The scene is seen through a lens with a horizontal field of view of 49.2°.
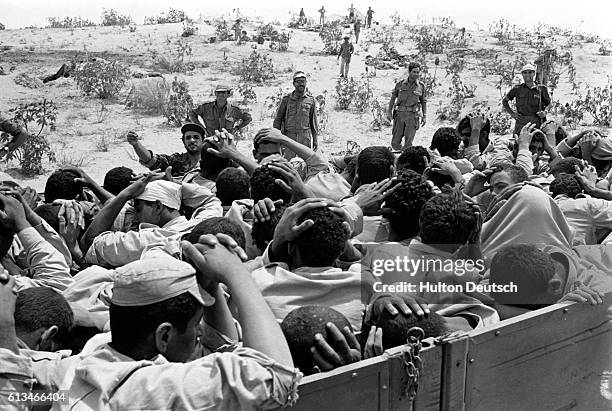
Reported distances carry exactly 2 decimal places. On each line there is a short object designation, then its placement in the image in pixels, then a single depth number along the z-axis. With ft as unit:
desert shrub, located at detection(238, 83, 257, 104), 51.65
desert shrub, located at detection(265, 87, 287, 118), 49.96
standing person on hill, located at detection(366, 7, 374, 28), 93.45
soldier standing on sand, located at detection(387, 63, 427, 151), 33.37
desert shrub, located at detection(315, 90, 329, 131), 46.41
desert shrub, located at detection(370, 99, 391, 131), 47.01
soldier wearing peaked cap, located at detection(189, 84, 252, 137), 28.07
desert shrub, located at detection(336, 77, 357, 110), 51.57
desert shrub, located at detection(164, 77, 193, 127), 45.16
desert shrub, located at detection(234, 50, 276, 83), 59.16
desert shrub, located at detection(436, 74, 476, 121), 49.95
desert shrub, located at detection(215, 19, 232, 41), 77.30
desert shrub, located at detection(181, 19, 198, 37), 79.41
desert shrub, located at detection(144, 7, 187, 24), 96.12
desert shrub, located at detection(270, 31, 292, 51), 73.67
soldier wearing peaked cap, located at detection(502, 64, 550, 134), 30.96
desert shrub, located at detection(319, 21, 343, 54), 73.30
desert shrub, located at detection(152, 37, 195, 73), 62.90
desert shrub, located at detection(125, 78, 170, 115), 49.20
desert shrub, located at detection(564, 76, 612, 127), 48.29
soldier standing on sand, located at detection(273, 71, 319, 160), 28.94
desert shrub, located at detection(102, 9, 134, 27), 92.28
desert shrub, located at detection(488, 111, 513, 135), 45.01
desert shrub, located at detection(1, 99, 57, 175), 33.73
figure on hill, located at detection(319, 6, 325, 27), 95.55
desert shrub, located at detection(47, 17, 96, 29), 92.48
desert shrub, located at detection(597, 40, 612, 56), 74.06
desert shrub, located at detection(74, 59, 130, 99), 52.26
